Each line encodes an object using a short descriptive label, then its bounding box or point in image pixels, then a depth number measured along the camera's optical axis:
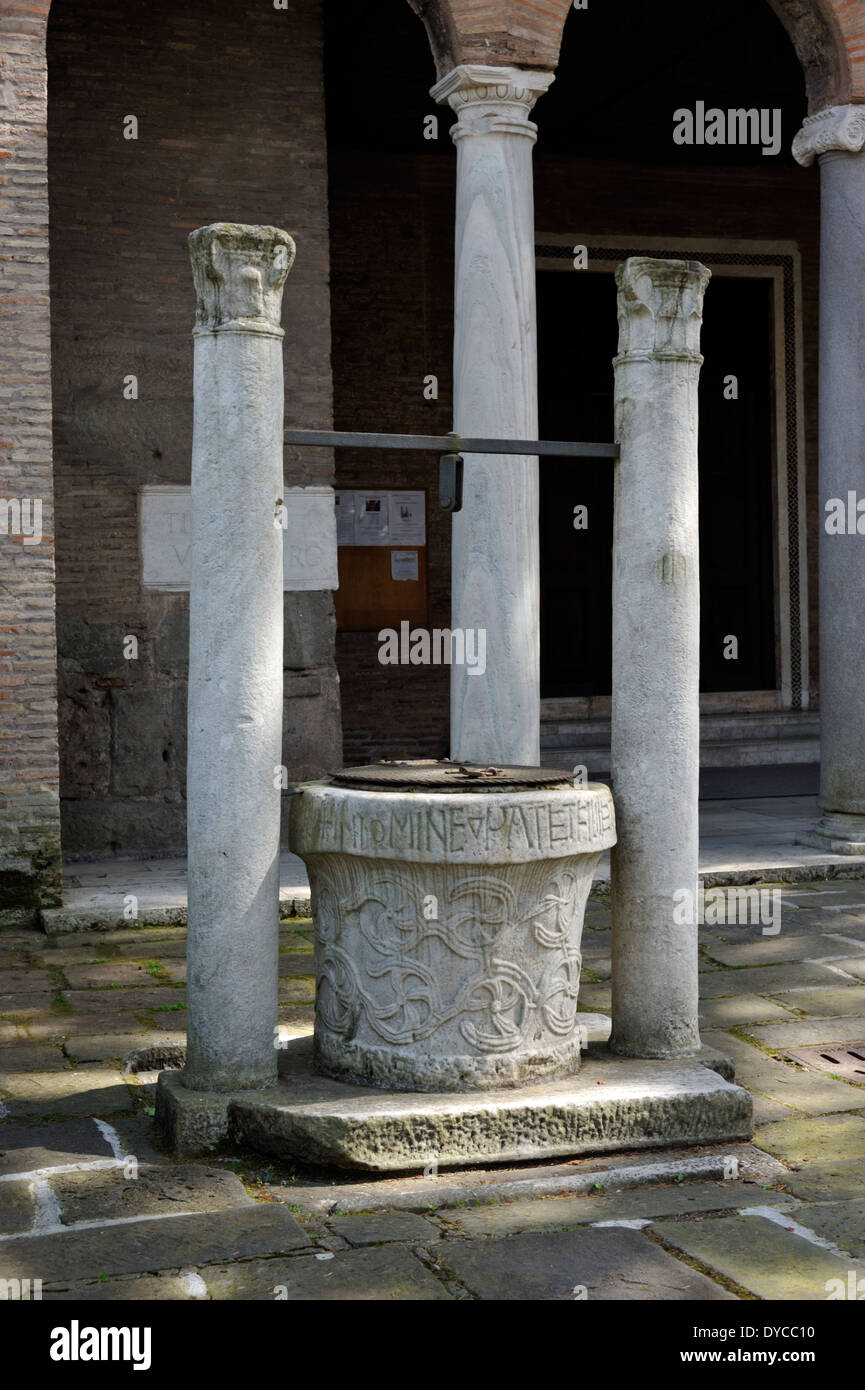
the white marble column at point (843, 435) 7.48
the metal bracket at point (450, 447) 3.91
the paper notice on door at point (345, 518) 10.28
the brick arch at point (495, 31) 6.64
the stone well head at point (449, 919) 3.63
